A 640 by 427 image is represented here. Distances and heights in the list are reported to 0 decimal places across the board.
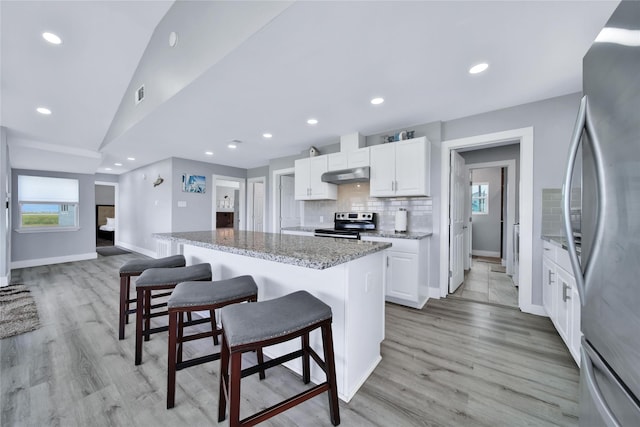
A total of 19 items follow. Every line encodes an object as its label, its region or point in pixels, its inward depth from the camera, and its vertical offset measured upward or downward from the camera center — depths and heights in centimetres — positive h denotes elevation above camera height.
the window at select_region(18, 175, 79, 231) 498 +17
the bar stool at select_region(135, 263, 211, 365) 166 -50
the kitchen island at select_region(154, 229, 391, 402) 133 -47
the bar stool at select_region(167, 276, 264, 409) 128 -49
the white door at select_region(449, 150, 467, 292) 310 -12
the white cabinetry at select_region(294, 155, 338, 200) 384 +50
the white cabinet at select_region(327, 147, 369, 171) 339 +78
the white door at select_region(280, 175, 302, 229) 500 +9
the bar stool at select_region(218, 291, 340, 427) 94 -52
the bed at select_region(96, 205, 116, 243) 790 -39
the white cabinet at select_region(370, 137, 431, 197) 294 +56
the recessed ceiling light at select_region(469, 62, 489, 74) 191 +118
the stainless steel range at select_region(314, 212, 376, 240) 335 -18
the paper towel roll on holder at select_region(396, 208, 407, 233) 318 -12
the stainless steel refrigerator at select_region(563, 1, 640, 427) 60 -4
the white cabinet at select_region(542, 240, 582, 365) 161 -67
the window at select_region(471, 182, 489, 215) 590 +35
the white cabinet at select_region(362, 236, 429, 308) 271 -71
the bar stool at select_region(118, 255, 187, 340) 202 -52
